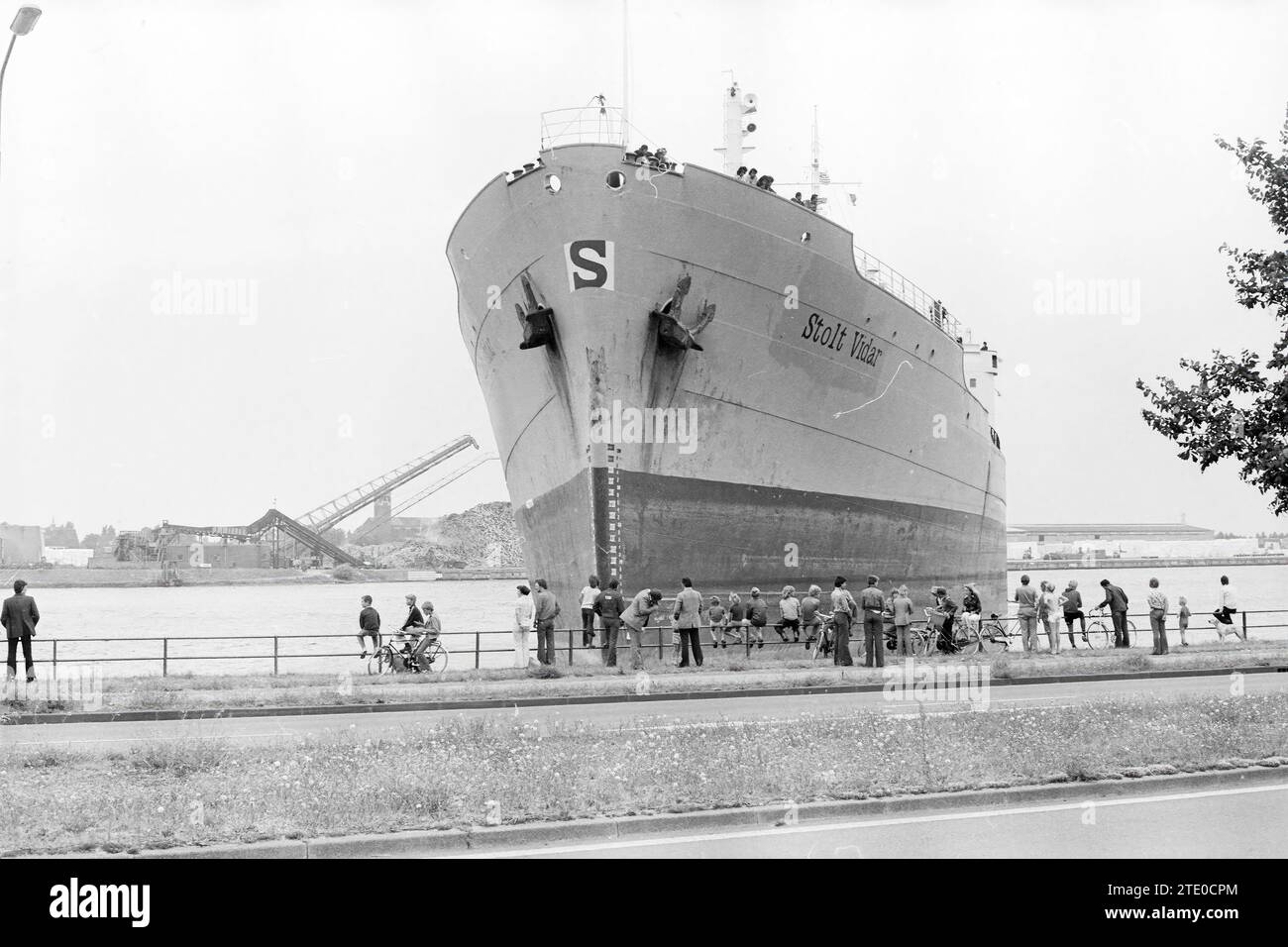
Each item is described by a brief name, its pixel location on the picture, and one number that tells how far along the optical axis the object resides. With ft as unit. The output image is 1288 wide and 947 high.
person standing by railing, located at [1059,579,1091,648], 76.84
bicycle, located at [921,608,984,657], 75.36
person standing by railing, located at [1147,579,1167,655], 71.36
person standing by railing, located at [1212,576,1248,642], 82.48
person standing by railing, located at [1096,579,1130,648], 77.20
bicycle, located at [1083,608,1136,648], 86.22
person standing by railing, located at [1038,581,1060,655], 74.13
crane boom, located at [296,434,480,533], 409.90
